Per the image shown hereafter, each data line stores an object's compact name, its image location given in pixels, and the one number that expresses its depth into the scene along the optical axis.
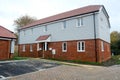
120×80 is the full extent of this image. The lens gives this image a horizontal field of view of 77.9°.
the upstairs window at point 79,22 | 10.90
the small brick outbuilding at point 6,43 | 9.82
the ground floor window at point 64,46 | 11.77
